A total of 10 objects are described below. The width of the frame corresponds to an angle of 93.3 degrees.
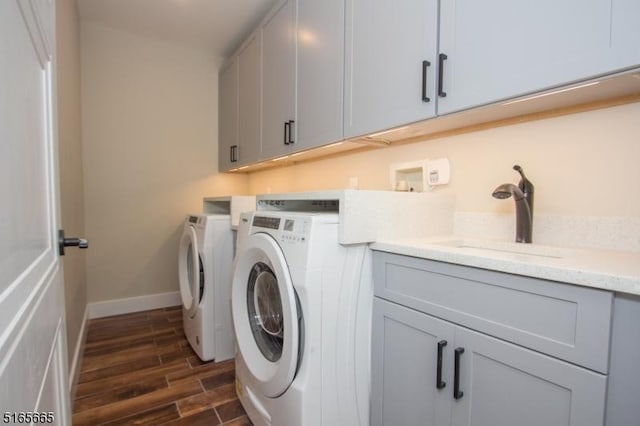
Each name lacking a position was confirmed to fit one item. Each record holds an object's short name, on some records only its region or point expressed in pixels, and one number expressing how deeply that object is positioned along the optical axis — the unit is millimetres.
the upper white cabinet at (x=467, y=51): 794
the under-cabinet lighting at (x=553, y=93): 854
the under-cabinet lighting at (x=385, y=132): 1332
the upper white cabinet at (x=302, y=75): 1609
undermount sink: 1084
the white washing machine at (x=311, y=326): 1080
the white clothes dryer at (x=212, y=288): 2002
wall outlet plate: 1500
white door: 399
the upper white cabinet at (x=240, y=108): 2441
